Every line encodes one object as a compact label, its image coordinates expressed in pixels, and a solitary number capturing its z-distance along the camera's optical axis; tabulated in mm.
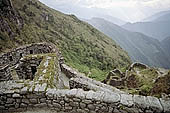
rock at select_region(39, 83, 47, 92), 5219
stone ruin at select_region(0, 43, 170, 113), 4332
